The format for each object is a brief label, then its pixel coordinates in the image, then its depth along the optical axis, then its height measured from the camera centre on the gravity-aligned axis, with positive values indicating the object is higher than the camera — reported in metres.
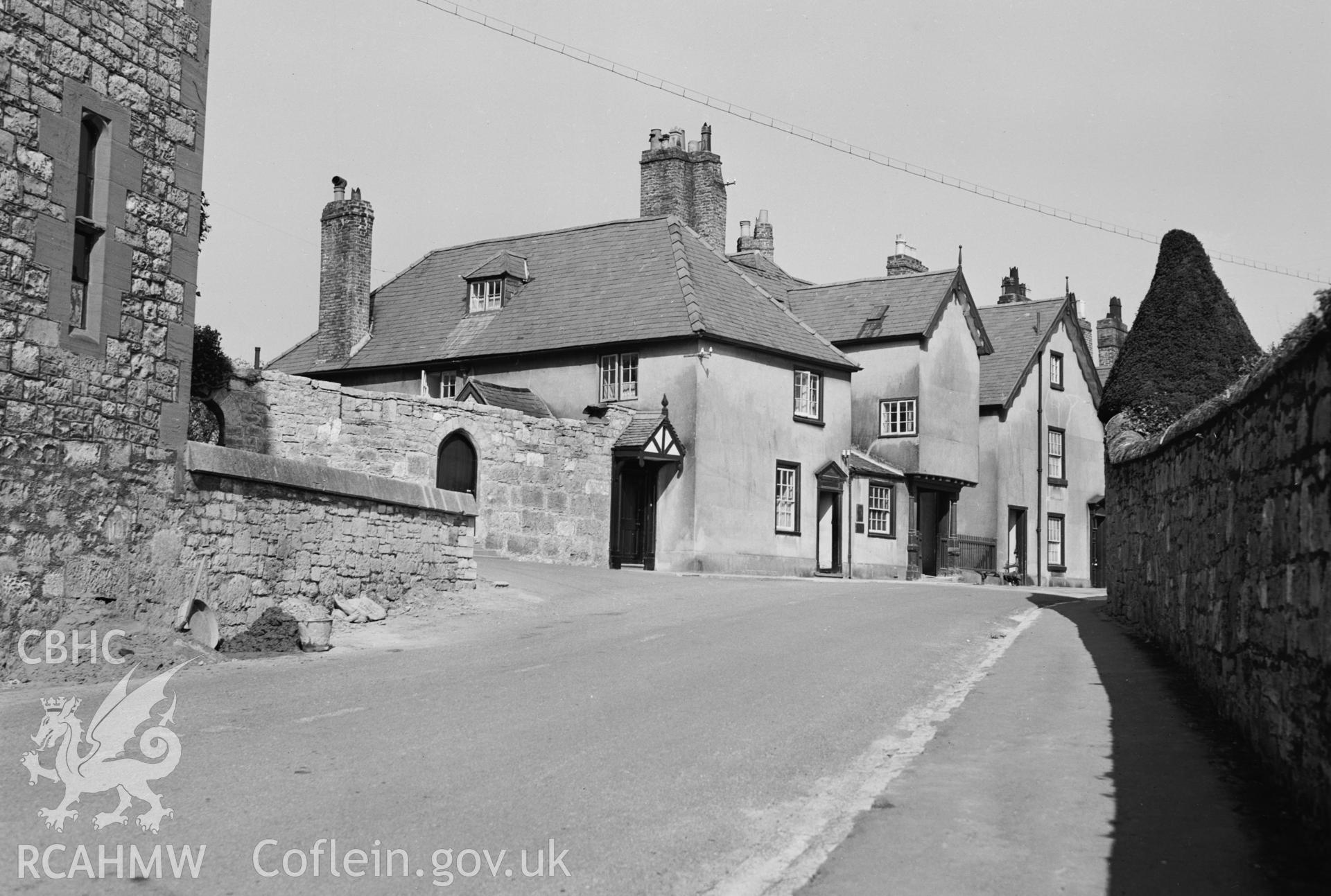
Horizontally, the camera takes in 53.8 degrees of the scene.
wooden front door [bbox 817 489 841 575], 36.31 +0.04
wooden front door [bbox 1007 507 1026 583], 44.91 +0.11
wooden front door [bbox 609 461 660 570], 31.53 +0.38
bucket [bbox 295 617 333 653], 14.58 -1.26
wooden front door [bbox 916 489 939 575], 40.94 +0.19
